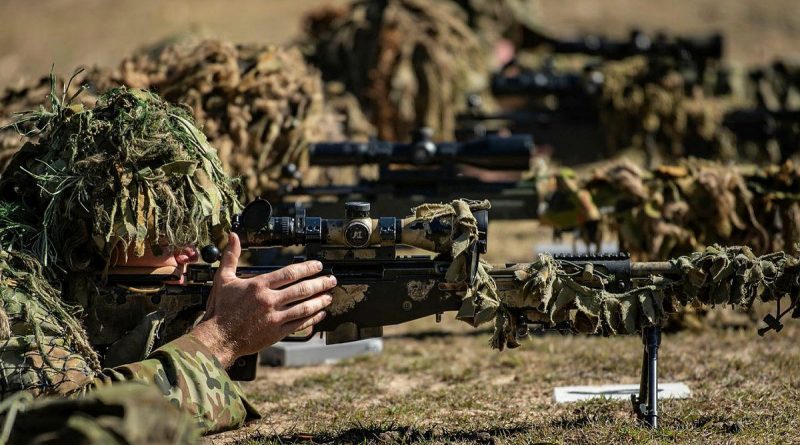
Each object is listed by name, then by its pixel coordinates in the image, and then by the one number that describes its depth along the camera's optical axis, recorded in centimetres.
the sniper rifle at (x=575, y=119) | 2742
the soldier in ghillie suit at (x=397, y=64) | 2611
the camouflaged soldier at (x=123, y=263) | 744
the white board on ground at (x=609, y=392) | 1072
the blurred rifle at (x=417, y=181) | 1474
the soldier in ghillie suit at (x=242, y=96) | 1549
